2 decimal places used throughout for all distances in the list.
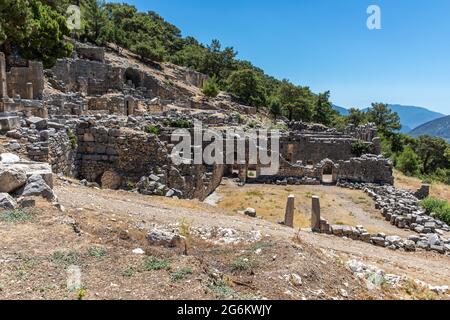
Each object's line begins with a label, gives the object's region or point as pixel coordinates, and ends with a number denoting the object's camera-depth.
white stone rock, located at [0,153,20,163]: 9.49
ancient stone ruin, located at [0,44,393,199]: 14.96
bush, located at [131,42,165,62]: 56.31
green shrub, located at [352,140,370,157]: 34.91
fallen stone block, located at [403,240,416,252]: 13.69
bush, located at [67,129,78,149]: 15.43
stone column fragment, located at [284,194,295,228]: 15.87
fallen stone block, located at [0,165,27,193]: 7.63
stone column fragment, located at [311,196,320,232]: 15.40
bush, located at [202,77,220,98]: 51.34
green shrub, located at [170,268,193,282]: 5.64
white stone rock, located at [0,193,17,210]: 7.31
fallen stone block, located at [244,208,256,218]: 15.18
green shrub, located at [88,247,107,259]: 6.13
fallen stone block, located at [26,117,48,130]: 13.57
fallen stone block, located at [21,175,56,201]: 7.86
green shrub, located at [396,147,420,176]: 44.31
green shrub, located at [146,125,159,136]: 18.97
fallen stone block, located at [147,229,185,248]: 7.39
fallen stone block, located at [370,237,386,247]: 14.04
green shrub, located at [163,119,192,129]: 22.91
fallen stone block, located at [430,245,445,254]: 13.80
